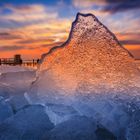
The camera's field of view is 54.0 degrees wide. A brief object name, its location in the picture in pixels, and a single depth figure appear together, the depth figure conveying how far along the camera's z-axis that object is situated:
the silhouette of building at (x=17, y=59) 16.85
